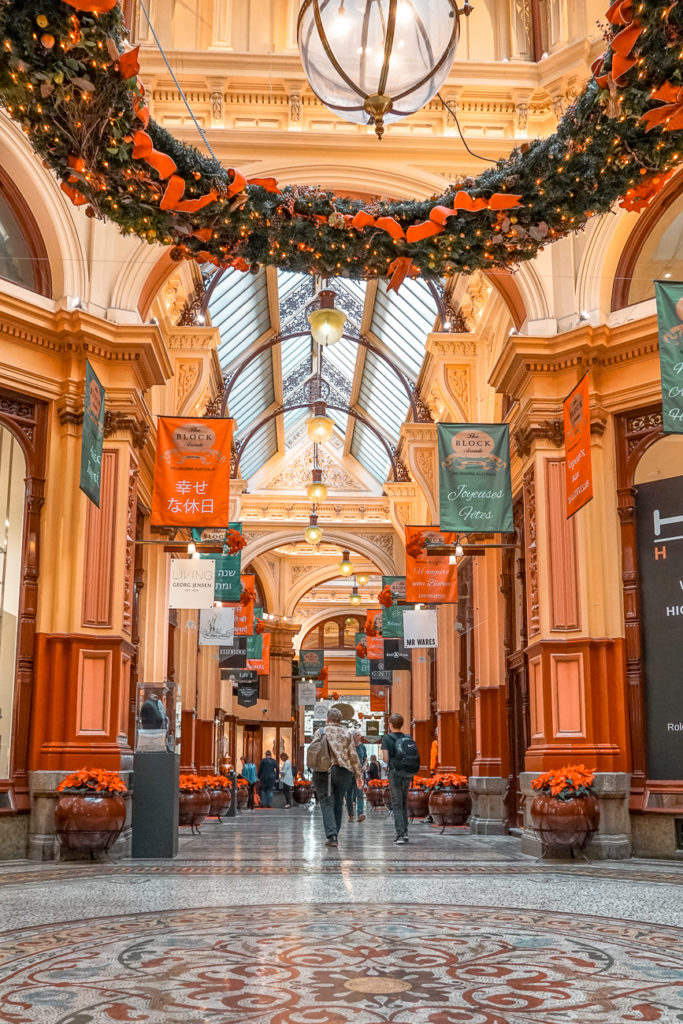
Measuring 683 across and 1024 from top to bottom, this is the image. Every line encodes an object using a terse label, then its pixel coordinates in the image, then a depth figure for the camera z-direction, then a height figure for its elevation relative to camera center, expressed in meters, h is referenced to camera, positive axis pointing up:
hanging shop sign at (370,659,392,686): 24.75 +0.84
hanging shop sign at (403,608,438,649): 17.20 +1.29
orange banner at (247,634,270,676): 25.14 +1.17
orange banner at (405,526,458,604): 15.30 +1.94
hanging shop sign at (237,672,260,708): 25.92 +0.49
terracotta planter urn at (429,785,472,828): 15.34 -1.37
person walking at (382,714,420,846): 12.03 -0.63
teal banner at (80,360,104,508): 9.93 +2.62
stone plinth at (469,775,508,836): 14.52 -1.29
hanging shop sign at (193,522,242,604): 15.89 +2.08
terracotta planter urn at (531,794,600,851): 9.88 -1.02
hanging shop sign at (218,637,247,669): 20.36 +1.04
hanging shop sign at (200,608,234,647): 15.95 +1.25
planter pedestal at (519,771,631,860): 10.20 -1.09
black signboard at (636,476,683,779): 10.45 +0.96
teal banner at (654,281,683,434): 8.50 +2.86
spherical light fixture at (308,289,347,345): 13.15 +4.83
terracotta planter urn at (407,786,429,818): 18.03 -1.59
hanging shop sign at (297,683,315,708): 35.78 +0.53
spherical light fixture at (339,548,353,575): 28.09 +3.78
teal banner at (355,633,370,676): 31.06 +1.31
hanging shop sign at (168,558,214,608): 13.00 +1.56
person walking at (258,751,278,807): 27.88 -1.76
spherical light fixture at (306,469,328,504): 23.23 +4.81
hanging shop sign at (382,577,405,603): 21.27 +2.52
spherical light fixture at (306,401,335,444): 18.92 +5.07
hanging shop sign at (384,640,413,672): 21.09 +1.09
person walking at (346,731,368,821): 19.15 -1.74
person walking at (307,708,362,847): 11.52 -0.62
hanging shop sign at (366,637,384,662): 25.38 +1.51
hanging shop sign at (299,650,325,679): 36.31 +1.64
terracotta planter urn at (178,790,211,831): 14.41 -1.29
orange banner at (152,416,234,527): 11.36 +2.57
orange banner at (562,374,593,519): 10.21 +2.58
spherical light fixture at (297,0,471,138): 4.65 +2.93
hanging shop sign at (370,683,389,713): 36.78 +0.44
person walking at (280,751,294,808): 28.66 -1.82
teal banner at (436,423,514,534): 11.37 +2.51
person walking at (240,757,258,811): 27.19 -1.66
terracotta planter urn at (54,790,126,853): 9.66 -0.99
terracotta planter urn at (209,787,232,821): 17.73 -1.51
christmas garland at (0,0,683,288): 5.23 +3.15
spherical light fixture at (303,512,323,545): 25.03 +4.16
